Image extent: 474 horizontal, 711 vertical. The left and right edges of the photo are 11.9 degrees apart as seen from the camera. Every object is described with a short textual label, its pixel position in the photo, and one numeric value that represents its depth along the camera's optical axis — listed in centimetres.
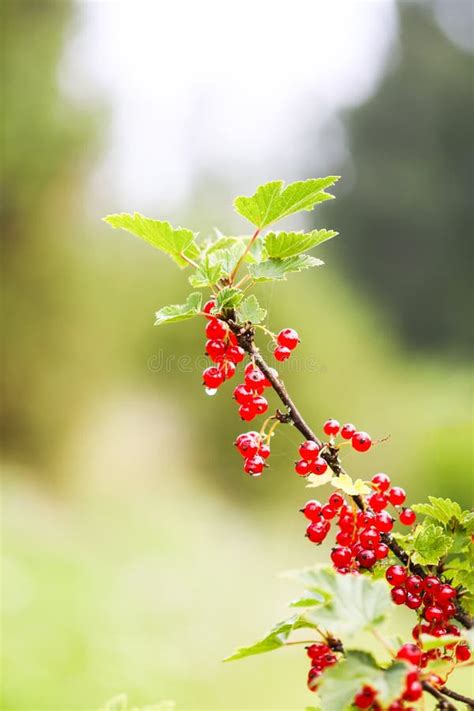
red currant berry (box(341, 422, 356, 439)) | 105
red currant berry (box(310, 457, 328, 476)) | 102
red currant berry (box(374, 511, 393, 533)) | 102
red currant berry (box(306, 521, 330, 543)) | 103
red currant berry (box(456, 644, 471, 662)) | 102
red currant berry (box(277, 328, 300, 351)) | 106
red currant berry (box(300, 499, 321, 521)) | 103
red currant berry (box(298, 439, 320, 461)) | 101
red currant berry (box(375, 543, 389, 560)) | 101
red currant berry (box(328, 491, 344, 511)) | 103
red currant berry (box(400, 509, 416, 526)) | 104
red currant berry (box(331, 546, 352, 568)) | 100
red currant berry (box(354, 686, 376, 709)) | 94
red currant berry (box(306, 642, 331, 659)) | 99
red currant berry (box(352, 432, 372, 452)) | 105
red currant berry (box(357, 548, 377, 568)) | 100
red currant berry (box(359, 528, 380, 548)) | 101
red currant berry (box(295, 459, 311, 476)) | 102
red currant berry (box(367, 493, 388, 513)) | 103
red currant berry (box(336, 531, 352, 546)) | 102
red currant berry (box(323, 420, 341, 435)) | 105
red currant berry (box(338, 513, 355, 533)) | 102
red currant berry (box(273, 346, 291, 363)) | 105
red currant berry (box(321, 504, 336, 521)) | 103
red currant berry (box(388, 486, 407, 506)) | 104
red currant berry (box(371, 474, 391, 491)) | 104
